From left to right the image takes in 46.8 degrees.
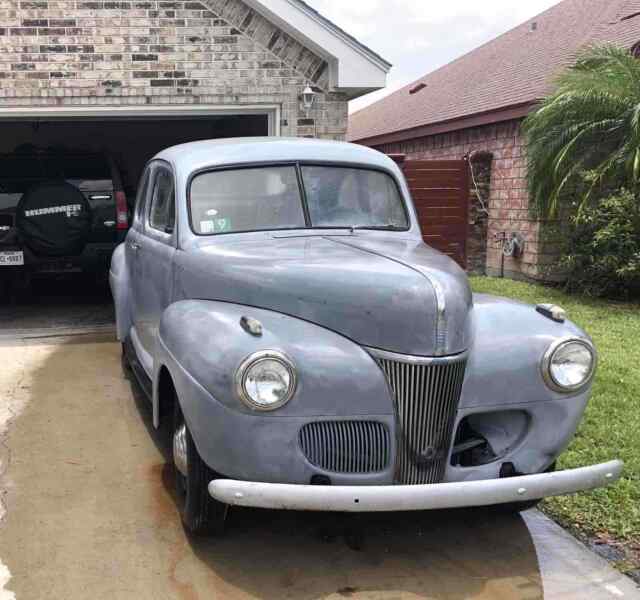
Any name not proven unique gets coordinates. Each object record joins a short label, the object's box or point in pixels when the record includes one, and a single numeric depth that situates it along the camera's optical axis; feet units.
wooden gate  39.96
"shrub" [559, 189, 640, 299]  32.48
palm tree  33.01
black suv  27.32
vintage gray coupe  9.92
